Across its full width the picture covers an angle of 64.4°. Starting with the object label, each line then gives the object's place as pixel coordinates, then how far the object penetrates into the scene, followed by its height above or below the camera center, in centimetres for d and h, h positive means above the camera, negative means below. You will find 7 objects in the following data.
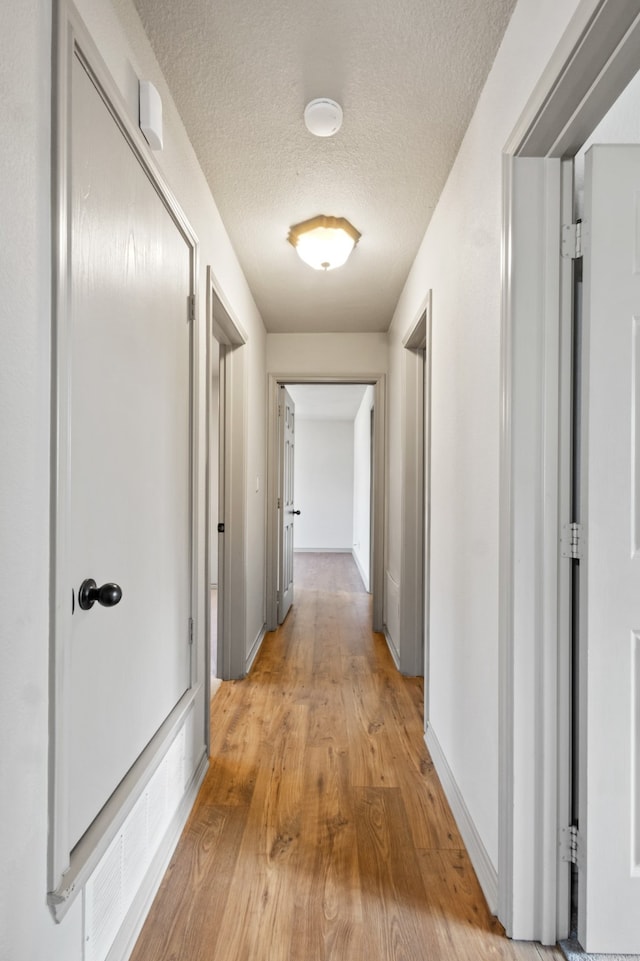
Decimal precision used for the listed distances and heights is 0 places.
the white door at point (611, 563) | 122 -20
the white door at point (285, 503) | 423 -21
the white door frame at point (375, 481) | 400 -1
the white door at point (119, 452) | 103 +7
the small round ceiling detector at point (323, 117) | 163 +119
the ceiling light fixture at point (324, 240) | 241 +116
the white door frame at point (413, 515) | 314 -22
